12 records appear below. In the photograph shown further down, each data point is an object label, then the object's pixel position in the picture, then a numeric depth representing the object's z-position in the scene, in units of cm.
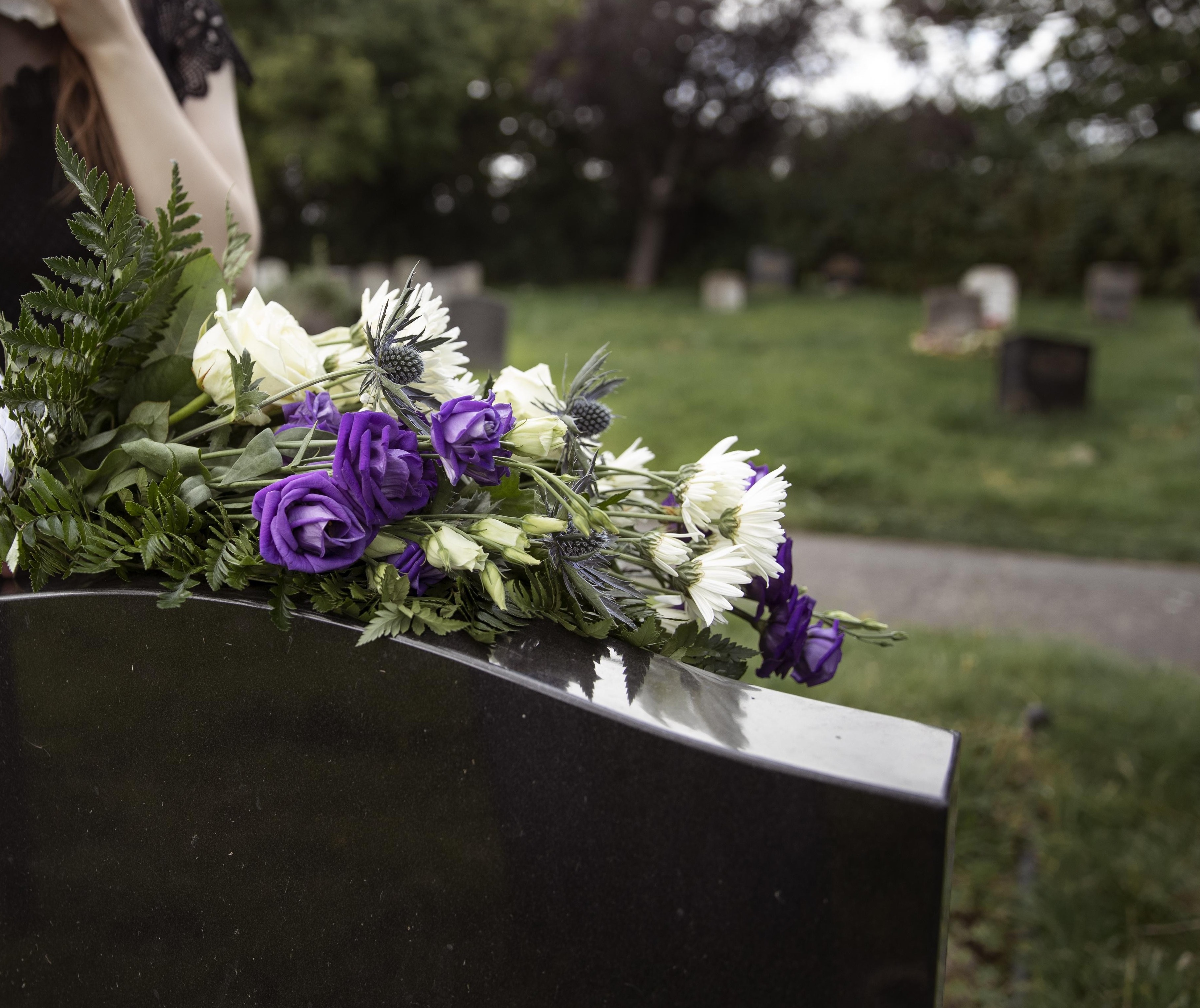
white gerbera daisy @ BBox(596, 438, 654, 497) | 115
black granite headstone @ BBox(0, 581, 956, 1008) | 86
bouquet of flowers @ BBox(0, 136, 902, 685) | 92
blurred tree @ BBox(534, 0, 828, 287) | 1894
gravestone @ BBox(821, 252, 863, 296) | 1833
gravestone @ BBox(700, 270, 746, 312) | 1617
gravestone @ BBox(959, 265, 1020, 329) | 1316
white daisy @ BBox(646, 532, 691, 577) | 100
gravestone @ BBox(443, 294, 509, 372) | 834
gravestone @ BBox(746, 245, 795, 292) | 1845
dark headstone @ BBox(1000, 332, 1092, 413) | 797
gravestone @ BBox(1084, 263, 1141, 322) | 1314
